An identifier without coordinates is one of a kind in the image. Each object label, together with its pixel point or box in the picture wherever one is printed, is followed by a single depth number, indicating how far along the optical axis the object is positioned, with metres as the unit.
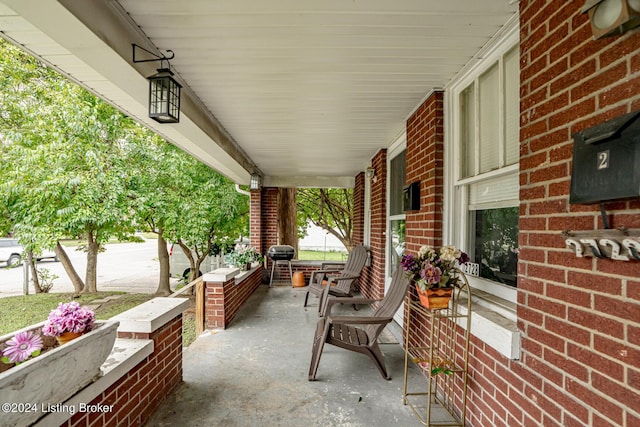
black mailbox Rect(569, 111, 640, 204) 0.92
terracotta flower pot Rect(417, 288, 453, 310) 1.92
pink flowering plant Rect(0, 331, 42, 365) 1.30
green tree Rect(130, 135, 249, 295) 5.77
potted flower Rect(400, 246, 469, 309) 1.90
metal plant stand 1.89
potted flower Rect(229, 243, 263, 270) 4.89
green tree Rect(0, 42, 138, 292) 4.89
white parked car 11.04
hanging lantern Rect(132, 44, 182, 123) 1.84
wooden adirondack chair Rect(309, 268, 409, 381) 2.50
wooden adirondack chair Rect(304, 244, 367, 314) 4.42
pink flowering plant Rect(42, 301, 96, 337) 1.47
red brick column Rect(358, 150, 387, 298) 4.64
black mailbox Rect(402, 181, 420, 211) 2.84
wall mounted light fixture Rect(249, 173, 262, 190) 5.76
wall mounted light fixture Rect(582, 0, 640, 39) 0.92
